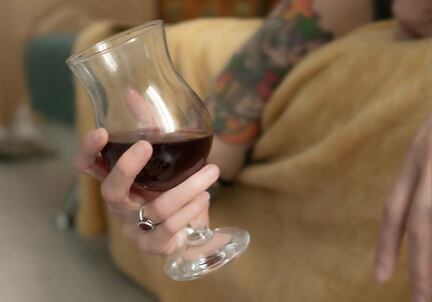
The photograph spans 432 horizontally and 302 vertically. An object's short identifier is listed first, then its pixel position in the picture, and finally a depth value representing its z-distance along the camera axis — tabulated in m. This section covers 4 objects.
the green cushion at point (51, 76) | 1.86
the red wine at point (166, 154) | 0.56
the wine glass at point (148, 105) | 0.57
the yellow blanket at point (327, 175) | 0.65
